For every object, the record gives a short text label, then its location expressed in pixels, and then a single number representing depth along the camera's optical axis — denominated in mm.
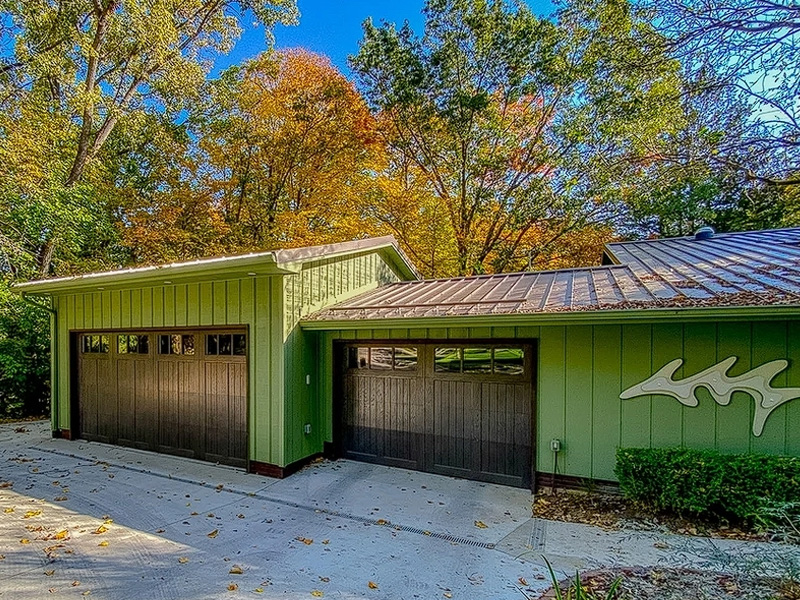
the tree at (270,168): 13219
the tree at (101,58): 10742
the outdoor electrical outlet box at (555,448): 5262
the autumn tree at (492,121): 13273
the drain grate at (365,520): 4128
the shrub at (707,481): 4031
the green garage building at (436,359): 4613
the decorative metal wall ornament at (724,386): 4449
